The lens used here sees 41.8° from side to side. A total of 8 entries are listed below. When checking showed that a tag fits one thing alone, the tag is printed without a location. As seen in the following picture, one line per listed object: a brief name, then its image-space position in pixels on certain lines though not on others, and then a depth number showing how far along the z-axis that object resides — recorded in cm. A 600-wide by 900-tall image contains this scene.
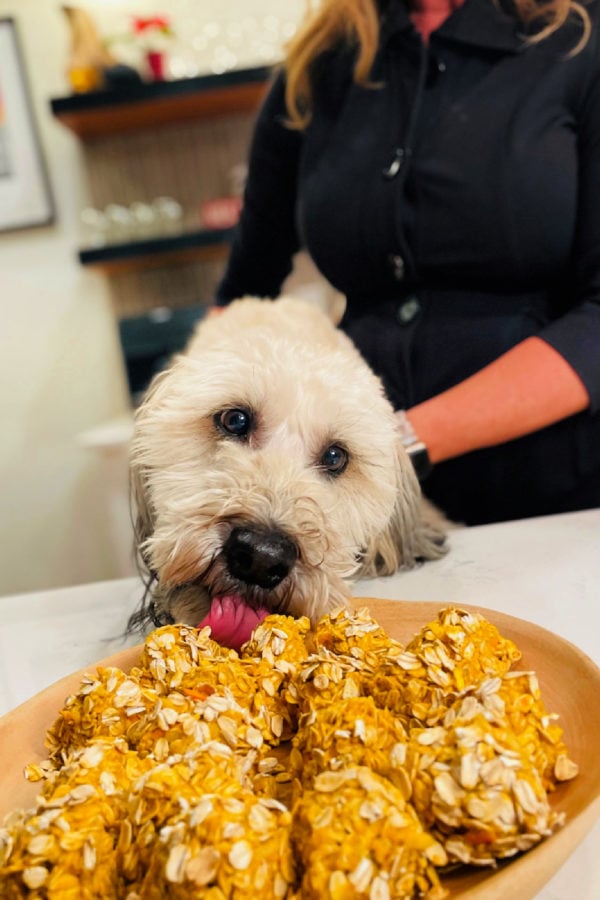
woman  121
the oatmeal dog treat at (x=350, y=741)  48
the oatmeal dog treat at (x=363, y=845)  40
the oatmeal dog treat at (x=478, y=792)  43
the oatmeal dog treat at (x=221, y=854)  40
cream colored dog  90
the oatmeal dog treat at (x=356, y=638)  62
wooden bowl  41
